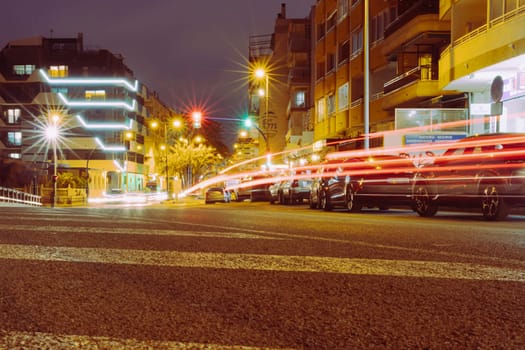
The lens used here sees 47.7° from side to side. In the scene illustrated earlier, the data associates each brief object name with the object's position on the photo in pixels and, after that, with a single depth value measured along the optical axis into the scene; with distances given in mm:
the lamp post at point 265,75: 35347
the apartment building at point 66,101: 76750
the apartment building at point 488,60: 20562
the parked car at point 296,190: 28516
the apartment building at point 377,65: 29156
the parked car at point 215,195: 40719
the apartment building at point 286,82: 63656
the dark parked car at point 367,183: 16281
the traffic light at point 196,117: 38906
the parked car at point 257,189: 36312
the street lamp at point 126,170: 81850
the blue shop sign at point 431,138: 25414
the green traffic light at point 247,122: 38275
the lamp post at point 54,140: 36372
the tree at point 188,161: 70188
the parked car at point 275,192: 30942
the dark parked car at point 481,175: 12227
